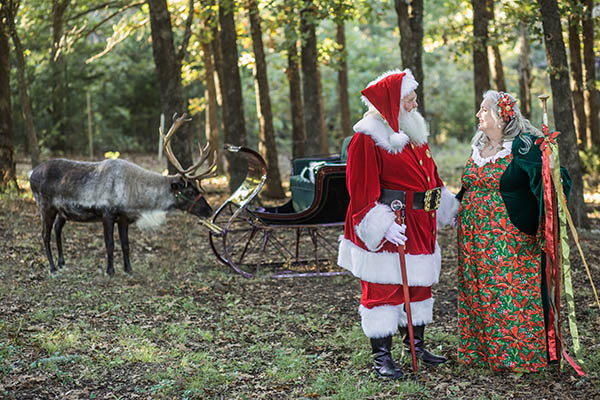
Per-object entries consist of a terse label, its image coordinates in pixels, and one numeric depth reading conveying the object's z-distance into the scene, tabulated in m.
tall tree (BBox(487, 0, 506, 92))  16.17
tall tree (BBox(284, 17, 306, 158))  14.71
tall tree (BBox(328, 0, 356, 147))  18.45
